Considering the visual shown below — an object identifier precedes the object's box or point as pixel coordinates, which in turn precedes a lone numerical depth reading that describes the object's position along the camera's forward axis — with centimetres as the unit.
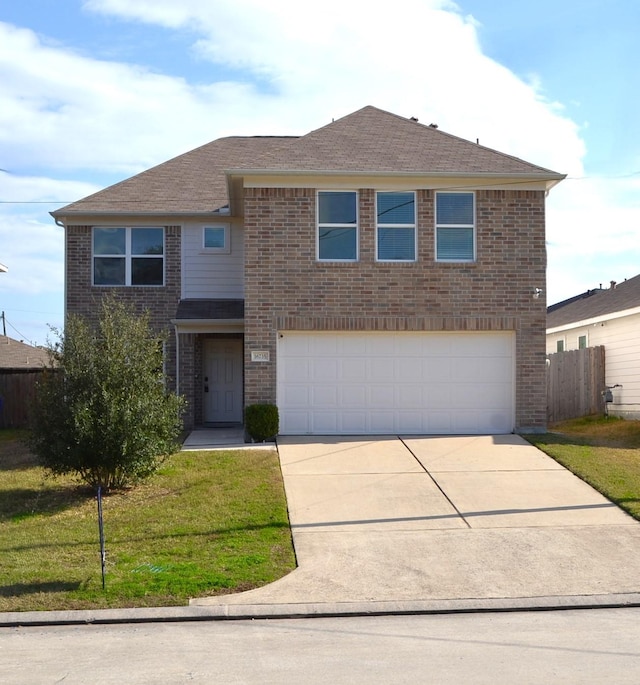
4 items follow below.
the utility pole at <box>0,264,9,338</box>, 5932
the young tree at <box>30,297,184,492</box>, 1228
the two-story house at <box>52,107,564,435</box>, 1711
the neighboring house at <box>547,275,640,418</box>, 2141
